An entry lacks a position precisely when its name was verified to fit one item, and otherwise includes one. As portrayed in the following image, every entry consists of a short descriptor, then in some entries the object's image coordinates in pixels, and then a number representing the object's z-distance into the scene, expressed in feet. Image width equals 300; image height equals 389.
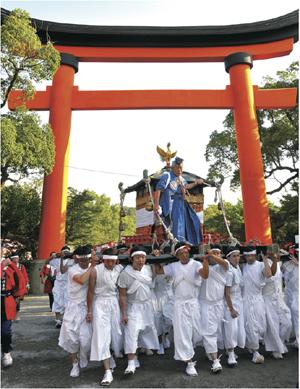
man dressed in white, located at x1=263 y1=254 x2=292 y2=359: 14.34
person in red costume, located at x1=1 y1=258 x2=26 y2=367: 14.32
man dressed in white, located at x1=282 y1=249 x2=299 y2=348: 15.50
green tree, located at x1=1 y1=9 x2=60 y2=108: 26.40
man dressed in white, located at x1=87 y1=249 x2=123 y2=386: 12.44
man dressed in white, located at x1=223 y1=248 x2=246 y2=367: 13.74
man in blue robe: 22.36
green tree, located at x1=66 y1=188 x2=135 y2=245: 59.41
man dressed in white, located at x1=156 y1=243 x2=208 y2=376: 12.98
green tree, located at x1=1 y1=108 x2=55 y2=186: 25.92
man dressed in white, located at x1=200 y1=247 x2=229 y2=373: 13.19
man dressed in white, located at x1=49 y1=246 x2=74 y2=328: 21.02
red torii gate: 41.91
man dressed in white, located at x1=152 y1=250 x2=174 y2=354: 16.16
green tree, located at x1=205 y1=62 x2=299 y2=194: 50.90
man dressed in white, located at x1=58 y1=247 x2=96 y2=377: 12.91
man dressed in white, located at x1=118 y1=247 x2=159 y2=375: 13.14
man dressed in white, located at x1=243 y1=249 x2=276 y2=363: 14.20
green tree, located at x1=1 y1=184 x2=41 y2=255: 49.47
